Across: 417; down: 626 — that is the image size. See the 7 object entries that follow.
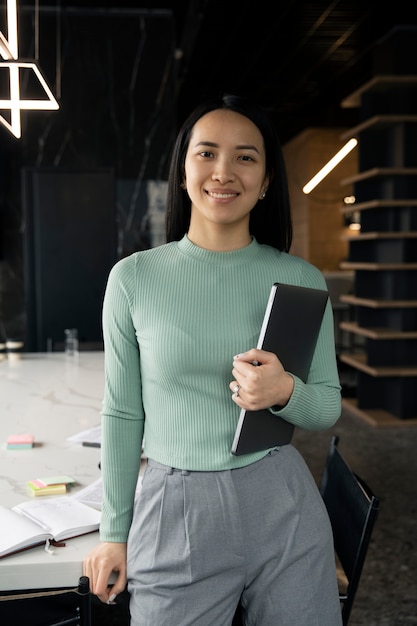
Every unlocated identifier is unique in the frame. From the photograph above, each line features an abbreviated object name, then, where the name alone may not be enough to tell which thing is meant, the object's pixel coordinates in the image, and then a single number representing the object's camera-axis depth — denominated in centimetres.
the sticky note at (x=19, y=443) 210
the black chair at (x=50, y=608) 115
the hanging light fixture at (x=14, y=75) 183
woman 112
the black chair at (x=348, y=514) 154
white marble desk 130
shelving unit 559
